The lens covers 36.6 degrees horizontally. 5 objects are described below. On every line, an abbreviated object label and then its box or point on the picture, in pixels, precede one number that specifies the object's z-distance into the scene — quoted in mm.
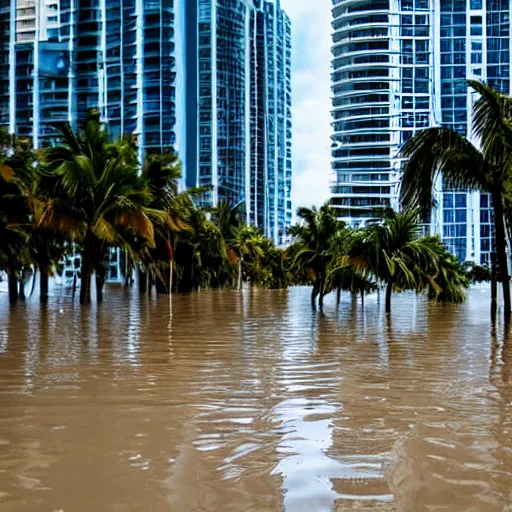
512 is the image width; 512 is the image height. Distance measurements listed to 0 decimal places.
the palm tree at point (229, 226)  45488
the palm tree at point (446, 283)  25283
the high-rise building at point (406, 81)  94125
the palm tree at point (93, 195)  21641
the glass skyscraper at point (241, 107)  77625
